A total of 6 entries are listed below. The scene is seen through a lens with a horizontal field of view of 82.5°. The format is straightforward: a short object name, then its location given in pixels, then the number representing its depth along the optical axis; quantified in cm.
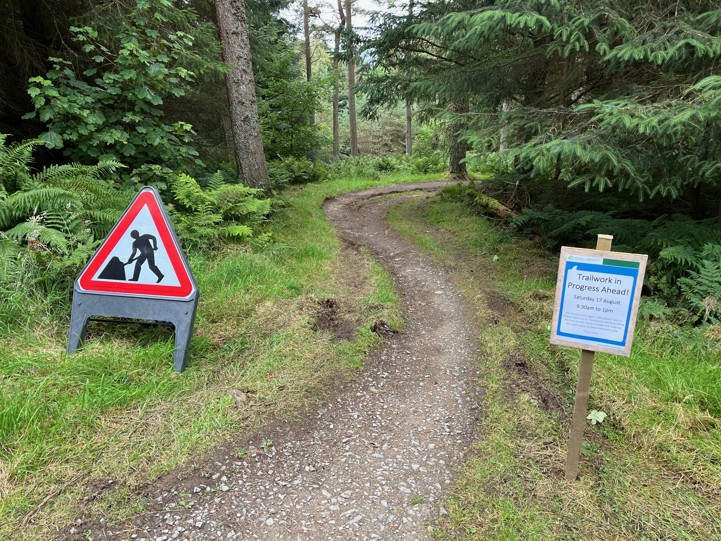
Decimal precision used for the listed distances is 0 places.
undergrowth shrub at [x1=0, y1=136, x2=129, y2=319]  384
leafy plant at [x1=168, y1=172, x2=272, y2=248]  583
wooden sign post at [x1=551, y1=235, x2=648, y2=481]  235
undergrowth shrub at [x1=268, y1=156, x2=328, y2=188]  1455
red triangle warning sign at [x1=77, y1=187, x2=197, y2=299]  337
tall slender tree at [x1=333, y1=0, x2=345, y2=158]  1735
